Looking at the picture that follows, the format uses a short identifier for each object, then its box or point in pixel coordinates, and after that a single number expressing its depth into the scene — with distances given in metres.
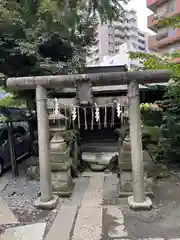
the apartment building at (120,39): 41.58
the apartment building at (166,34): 13.79
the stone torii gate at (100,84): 3.80
